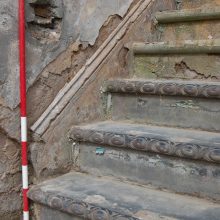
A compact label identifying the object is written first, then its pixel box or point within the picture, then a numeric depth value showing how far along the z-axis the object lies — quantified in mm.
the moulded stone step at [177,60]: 1859
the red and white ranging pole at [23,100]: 1558
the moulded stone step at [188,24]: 2057
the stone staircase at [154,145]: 1331
